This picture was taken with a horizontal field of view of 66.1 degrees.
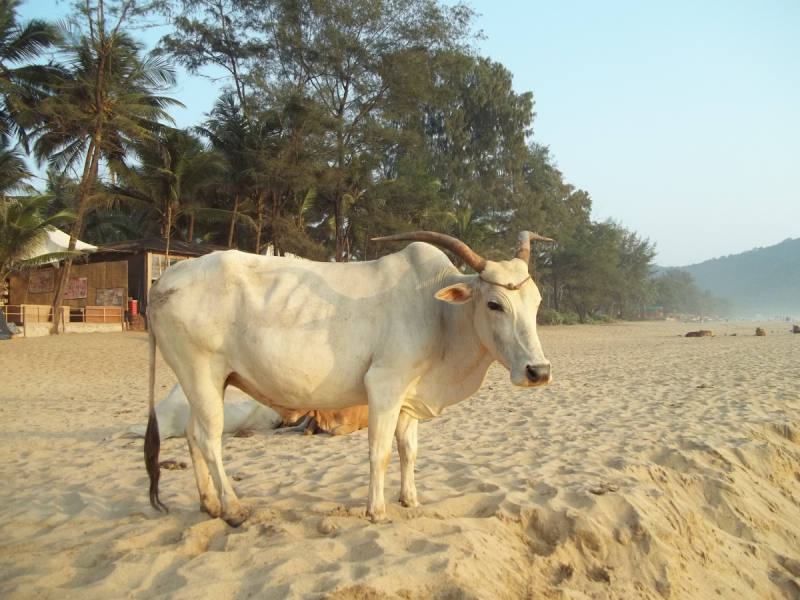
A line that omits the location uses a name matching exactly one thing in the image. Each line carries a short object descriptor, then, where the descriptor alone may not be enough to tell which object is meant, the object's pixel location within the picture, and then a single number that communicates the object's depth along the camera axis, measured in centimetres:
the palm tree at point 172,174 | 2353
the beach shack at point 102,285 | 2273
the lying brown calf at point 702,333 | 2617
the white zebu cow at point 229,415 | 690
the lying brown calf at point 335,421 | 696
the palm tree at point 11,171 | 2307
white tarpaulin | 2512
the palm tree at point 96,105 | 2145
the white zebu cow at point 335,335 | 391
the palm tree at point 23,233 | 2022
